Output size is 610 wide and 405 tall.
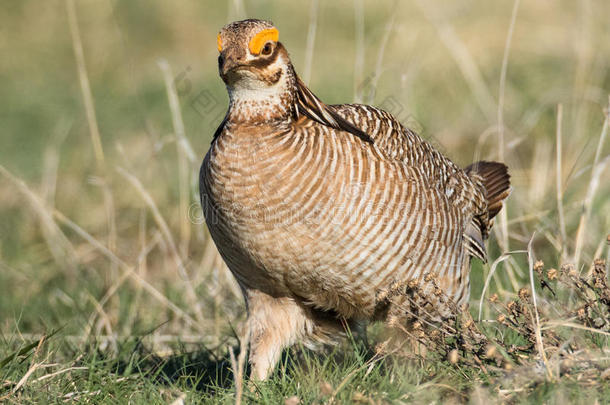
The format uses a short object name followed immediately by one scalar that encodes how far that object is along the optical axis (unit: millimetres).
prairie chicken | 7410
